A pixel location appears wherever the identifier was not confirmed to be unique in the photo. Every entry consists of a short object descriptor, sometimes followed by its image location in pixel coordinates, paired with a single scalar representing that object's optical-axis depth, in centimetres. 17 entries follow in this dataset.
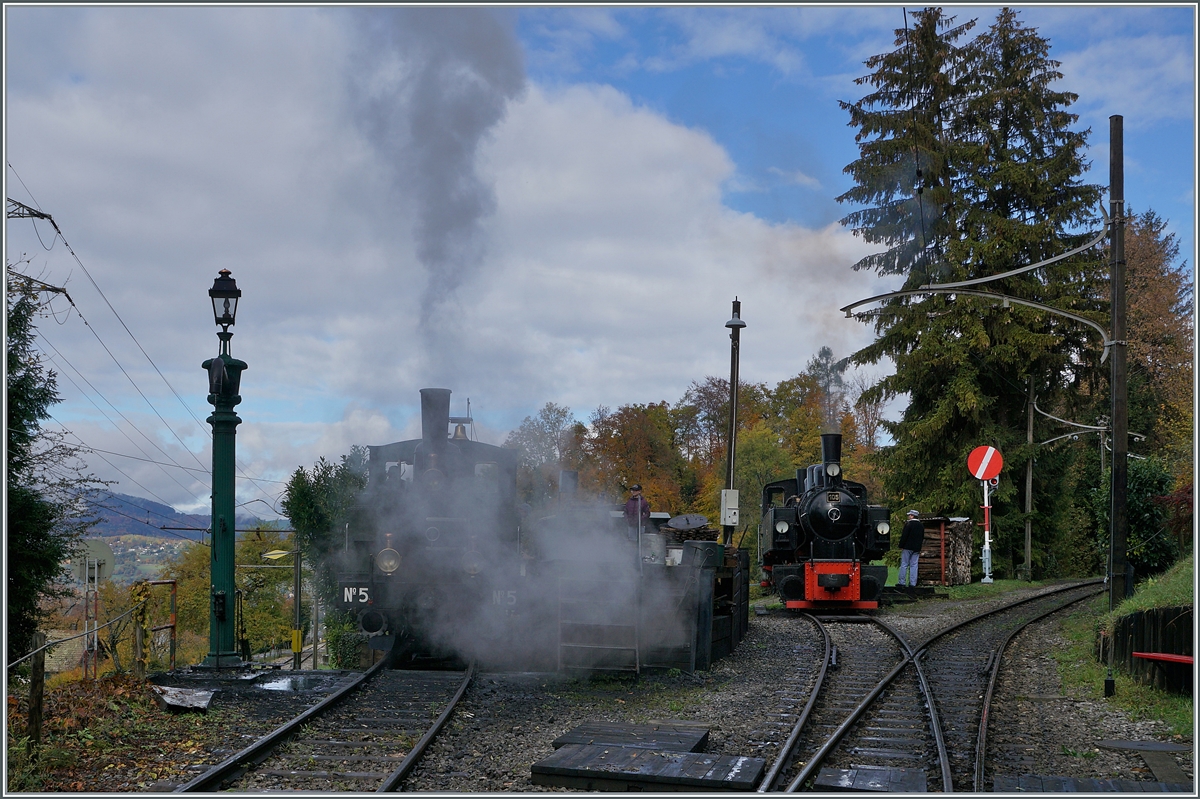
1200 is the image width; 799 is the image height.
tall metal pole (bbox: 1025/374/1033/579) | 2725
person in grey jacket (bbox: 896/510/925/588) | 2109
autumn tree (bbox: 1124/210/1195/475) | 2755
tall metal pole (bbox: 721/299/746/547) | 2036
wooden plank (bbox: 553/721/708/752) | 709
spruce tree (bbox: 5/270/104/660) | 1055
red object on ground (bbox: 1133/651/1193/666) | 807
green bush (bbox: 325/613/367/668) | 1545
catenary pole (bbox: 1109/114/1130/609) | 1232
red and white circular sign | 2219
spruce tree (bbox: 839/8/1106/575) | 2670
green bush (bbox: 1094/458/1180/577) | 1623
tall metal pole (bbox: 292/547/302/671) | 1638
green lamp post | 1056
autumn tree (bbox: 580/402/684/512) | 3844
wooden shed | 2403
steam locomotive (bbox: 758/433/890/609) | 1766
